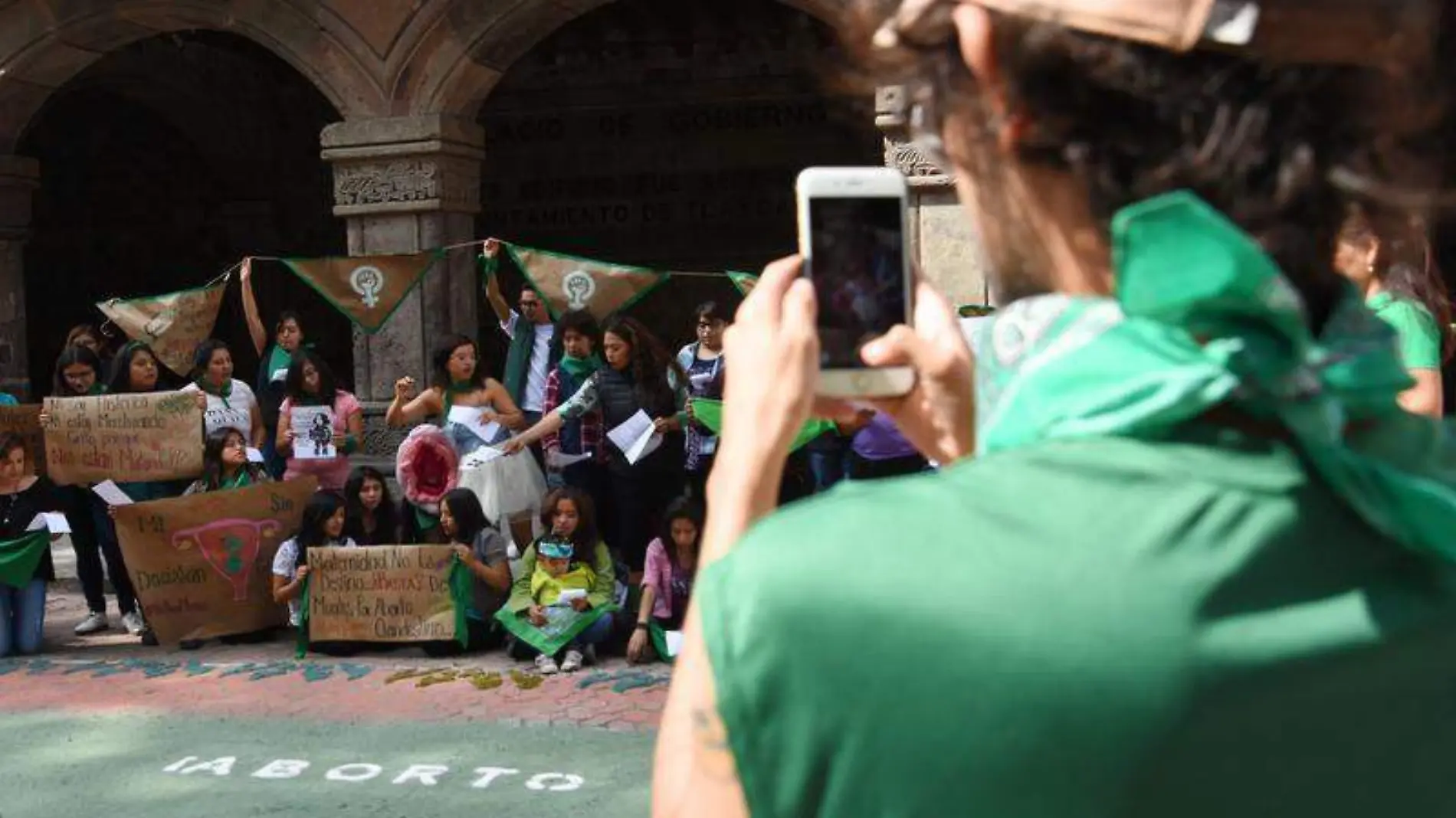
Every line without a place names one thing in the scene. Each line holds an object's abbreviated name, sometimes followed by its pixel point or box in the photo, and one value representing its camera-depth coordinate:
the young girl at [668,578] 6.54
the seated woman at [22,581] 7.18
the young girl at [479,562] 6.86
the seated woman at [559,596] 6.50
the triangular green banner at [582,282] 7.32
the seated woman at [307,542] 7.09
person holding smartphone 0.74
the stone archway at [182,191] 14.18
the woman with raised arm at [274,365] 8.11
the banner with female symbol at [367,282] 7.98
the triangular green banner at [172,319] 7.98
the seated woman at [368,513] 7.18
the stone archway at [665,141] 13.13
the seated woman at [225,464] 7.41
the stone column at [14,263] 10.12
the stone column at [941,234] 7.94
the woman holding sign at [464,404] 7.39
